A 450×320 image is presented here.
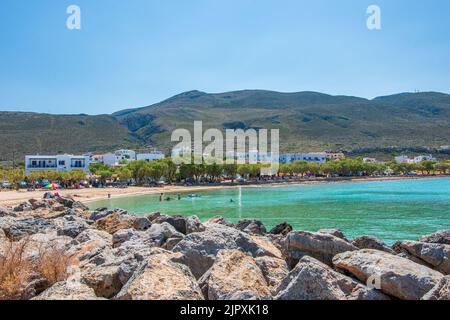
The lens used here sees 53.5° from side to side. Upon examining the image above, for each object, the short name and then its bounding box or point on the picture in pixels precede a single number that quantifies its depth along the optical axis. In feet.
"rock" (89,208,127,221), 73.88
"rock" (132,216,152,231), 52.65
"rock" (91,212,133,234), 50.90
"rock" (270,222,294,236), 64.64
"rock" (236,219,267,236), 57.93
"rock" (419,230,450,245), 40.49
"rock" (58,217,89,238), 45.32
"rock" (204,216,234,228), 57.47
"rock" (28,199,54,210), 98.76
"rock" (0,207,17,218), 70.59
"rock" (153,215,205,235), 44.80
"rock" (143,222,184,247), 37.19
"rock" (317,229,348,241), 39.23
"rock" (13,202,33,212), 94.79
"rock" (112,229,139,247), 38.10
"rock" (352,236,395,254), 35.73
